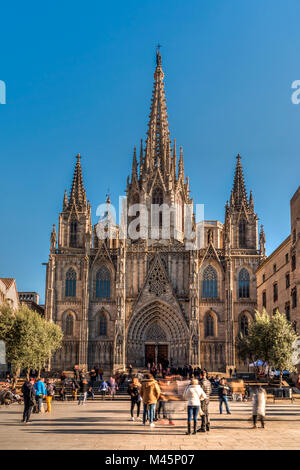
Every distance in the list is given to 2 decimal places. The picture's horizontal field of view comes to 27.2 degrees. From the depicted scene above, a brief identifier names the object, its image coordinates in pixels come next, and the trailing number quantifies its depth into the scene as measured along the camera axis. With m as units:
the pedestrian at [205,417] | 17.67
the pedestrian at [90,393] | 36.81
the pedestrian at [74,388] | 36.84
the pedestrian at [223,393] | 24.02
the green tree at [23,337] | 42.78
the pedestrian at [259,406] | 18.60
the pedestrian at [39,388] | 24.59
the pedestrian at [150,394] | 18.97
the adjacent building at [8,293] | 57.58
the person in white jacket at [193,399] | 17.03
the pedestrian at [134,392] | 21.72
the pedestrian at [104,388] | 37.72
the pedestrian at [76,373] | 43.91
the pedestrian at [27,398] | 20.59
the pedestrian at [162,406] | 21.49
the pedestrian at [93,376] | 43.68
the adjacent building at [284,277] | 42.41
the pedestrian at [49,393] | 26.47
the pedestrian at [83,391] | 32.09
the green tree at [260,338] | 42.02
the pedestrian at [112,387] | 38.25
